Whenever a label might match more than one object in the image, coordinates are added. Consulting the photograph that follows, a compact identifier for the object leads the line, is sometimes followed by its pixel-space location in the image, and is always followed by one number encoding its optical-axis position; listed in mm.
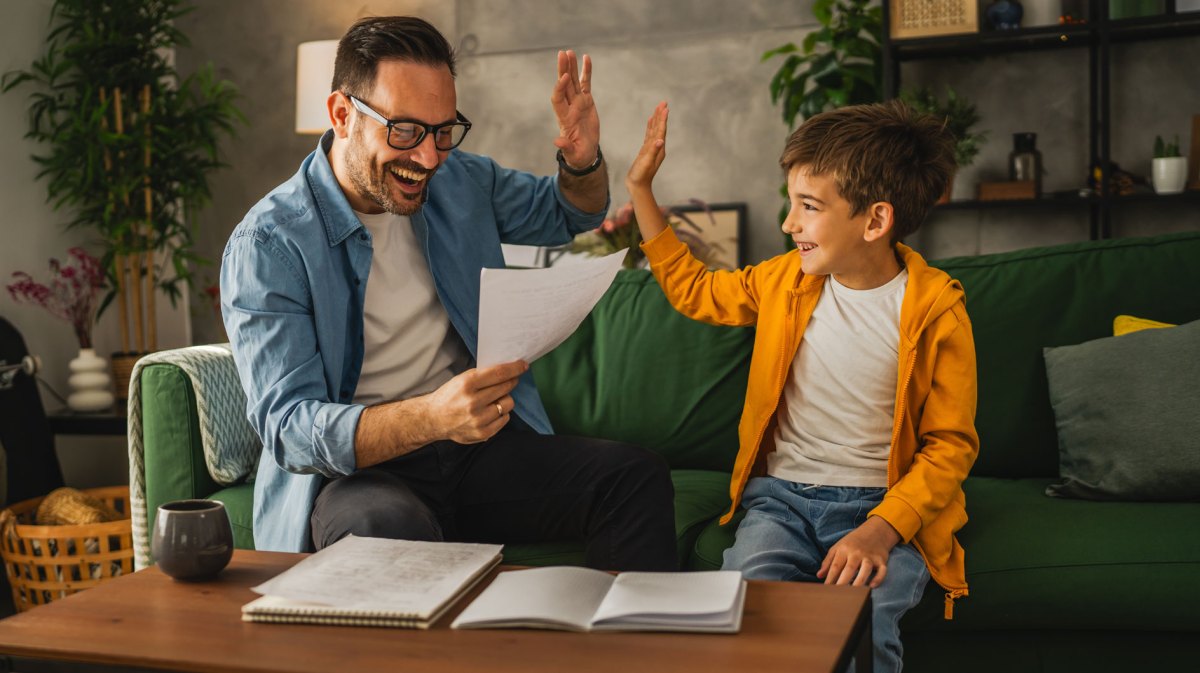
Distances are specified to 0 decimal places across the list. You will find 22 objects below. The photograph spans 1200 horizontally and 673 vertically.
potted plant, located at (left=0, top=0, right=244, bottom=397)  3316
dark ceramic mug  1263
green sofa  1627
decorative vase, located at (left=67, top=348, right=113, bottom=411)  3141
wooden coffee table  1005
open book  1069
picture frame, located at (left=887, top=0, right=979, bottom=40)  3236
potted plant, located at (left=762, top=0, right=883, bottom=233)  3334
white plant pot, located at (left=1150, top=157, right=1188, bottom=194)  3129
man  1529
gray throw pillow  1818
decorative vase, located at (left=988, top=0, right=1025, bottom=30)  3207
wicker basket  2514
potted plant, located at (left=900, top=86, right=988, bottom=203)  3242
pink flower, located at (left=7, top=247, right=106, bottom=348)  3176
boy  1619
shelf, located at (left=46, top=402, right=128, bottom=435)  3061
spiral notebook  1104
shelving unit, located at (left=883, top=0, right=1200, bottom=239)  3133
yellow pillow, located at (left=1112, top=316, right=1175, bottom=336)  2002
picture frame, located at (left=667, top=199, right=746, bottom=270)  3672
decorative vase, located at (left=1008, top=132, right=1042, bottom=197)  3305
